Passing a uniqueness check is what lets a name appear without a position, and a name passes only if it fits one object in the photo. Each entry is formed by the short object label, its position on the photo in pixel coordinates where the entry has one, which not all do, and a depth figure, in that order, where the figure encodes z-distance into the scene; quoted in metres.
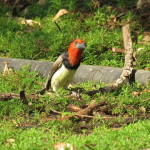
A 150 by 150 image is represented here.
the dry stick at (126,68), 13.41
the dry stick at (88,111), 11.02
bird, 13.59
